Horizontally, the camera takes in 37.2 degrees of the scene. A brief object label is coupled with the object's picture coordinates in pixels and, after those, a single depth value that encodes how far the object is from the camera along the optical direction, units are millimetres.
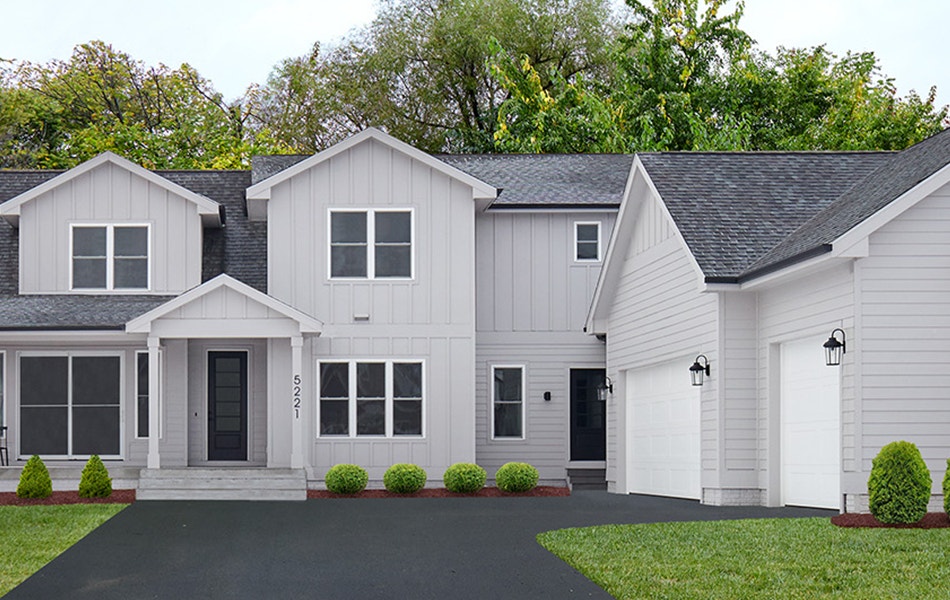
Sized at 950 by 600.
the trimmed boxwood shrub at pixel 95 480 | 20062
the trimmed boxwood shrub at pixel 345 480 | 21516
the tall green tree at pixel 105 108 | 40062
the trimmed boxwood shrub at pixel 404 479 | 21719
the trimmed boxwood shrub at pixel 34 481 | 19984
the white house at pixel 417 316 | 18609
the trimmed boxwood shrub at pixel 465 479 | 21578
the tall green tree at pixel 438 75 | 42625
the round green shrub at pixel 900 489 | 13977
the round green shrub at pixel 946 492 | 14109
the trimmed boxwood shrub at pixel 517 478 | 21531
